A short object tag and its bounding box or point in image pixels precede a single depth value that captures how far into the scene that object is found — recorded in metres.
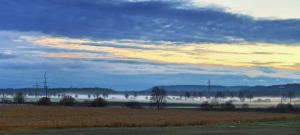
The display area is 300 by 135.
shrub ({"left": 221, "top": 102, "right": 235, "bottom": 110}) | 141.16
